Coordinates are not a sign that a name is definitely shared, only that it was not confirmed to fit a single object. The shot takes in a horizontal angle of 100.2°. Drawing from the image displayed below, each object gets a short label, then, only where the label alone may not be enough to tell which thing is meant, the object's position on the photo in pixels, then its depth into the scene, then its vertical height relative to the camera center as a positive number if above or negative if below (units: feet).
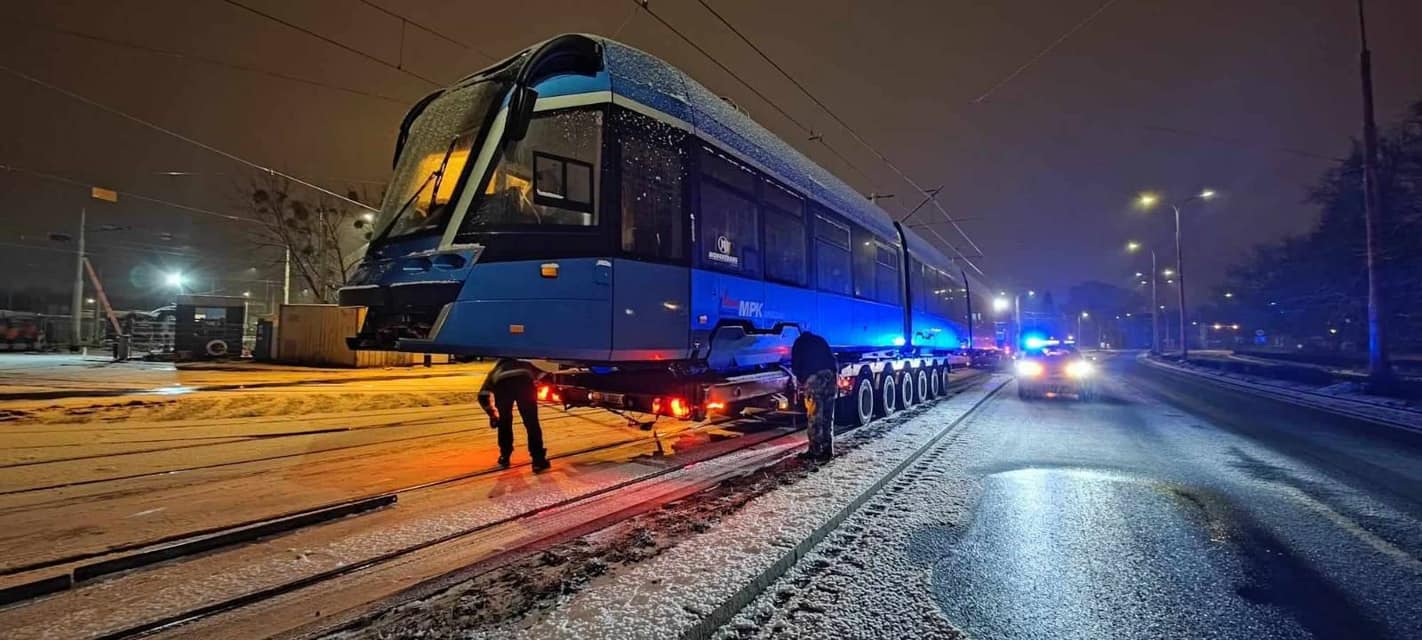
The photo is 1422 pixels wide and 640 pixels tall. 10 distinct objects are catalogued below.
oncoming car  50.47 -1.88
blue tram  15.65 +3.12
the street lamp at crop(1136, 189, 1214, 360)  88.91 +22.04
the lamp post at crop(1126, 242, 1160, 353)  126.73 +10.26
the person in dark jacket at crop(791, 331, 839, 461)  22.65 -2.28
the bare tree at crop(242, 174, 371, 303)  104.99 +19.36
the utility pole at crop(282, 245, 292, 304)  102.29 +10.23
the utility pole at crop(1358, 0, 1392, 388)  48.32 +10.48
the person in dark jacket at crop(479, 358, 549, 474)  19.62 -1.69
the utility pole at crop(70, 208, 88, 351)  105.91 +5.08
